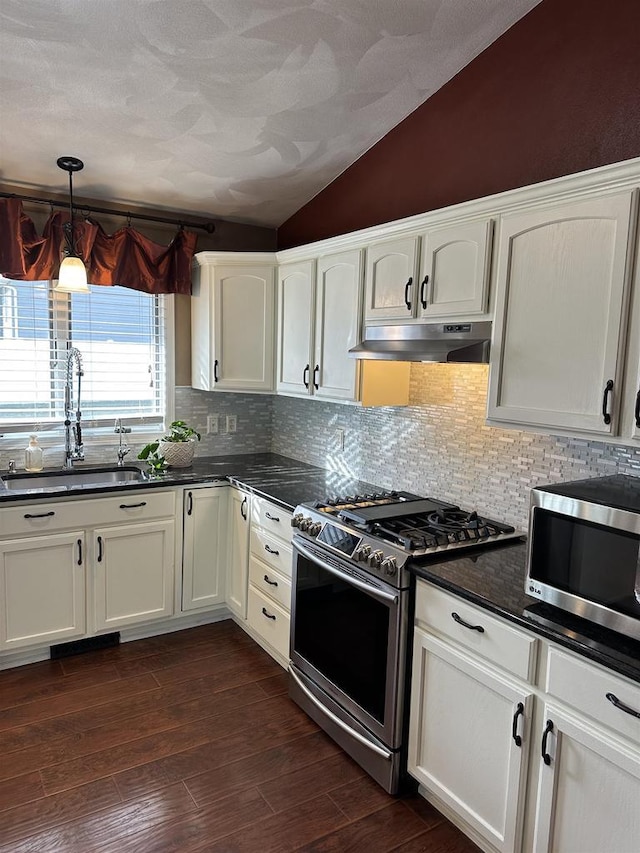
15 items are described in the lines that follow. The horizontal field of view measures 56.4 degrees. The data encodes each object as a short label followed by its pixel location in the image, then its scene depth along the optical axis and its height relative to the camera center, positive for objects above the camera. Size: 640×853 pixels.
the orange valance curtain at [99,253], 3.11 +0.63
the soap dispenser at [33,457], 3.27 -0.52
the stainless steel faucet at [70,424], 3.38 -0.34
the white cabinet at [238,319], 3.51 +0.30
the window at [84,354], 3.32 +0.06
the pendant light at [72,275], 2.77 +0.41
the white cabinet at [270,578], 2.91 -1.05
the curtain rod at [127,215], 3.19 +0.89
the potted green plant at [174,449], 3.52 -0.48
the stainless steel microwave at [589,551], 1.55 -0.47
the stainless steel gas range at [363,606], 2.15 -0.92
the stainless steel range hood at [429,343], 2.17 +0.14
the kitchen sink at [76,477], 3.22 -0.64
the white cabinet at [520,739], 1.50 -1.04
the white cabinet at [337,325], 2.87 +0.24
